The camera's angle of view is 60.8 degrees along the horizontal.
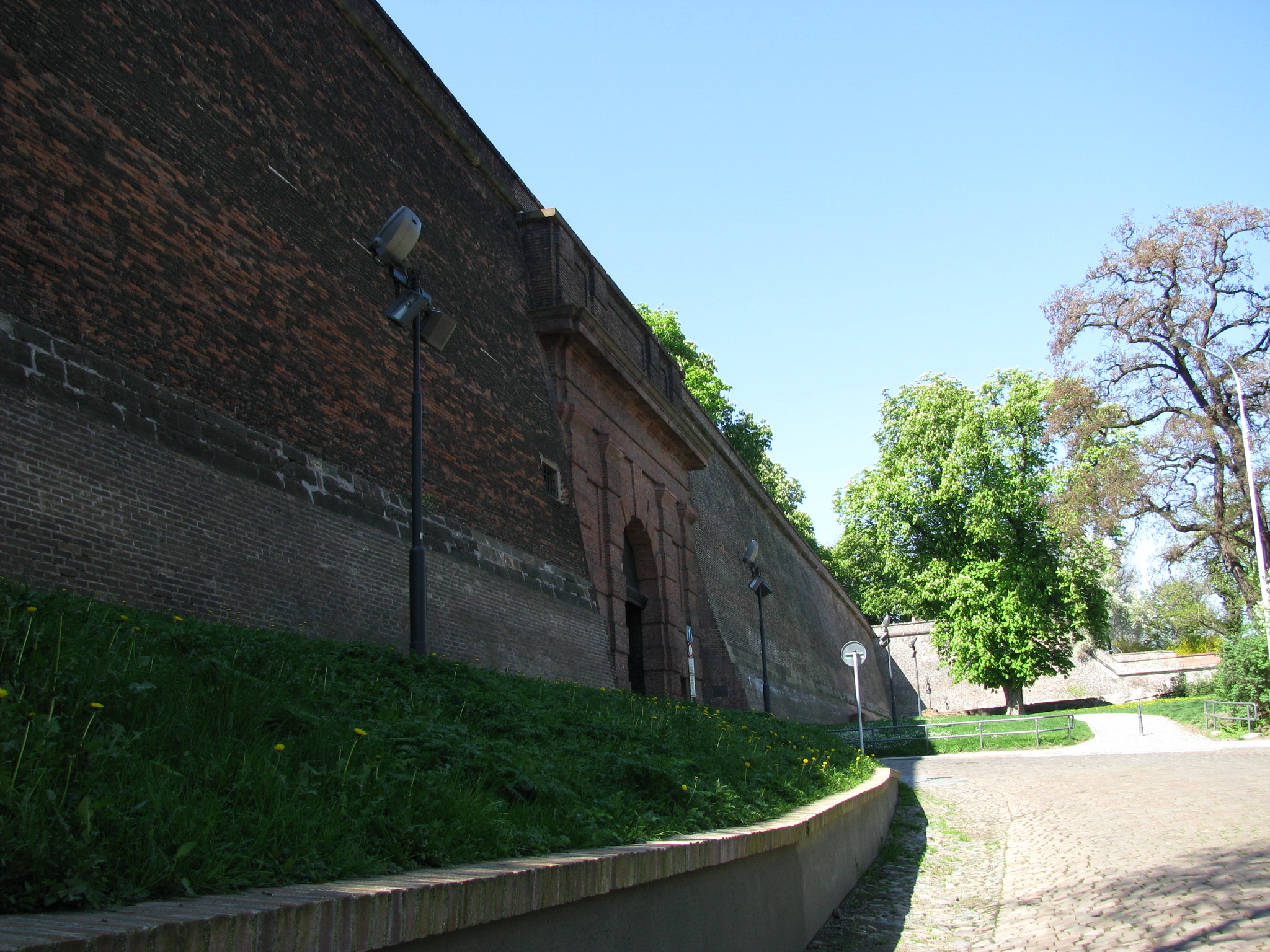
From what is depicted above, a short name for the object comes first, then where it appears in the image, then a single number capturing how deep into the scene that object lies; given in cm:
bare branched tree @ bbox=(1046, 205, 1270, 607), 2475
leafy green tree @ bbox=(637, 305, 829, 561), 4231
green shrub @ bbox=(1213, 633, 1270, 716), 2286
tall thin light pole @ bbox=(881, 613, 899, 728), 3566
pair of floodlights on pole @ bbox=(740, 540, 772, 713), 2084
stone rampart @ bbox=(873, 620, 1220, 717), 5000
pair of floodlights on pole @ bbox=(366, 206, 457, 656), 913
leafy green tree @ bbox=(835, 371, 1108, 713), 3306
